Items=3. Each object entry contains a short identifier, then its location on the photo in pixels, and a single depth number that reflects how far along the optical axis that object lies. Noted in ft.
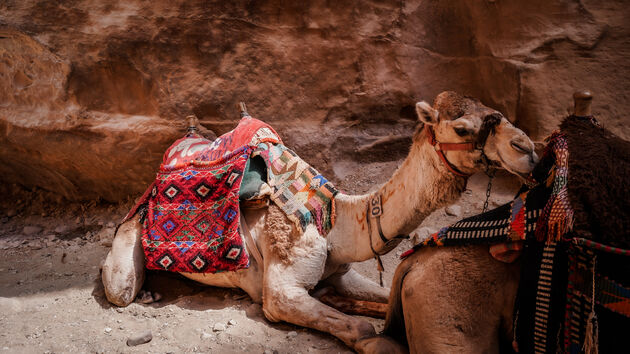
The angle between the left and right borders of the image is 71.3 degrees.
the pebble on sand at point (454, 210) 13.30
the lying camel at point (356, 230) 6.93
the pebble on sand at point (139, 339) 8.27
